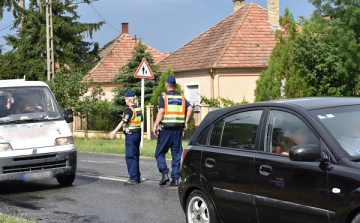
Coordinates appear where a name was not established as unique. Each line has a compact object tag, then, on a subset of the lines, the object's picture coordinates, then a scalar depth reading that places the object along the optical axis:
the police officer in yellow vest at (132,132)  12.75
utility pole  37.85
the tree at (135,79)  38.75
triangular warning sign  21.75
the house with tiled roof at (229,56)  36.62
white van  12.38
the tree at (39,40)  48.25
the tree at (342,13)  29.58
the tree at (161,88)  33.47
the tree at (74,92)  33.56
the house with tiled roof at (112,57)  49.40
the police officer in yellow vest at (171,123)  12.07
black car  5.94
